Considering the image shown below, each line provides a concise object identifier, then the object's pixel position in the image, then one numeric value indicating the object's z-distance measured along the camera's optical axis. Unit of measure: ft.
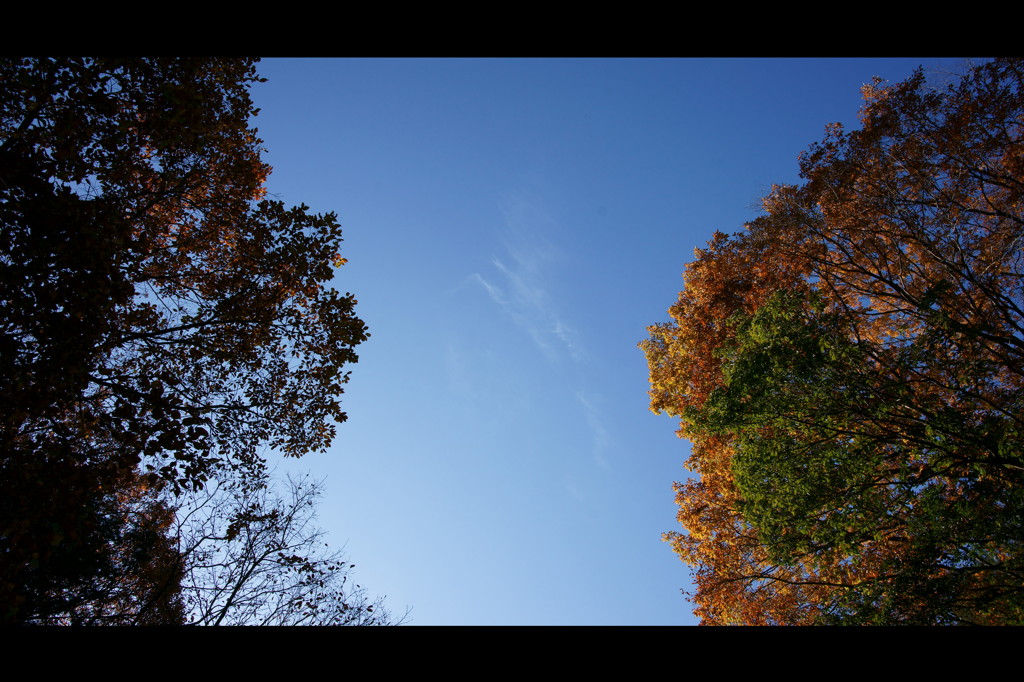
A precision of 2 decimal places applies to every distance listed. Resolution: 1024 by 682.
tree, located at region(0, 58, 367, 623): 20.26
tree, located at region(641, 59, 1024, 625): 25.07
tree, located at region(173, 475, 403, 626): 32.53
